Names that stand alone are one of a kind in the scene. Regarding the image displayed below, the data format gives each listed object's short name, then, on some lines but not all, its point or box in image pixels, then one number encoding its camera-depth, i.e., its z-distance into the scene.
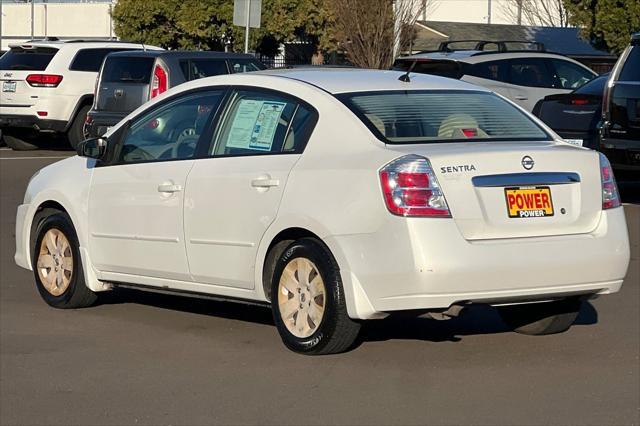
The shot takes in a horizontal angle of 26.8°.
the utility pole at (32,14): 55.24
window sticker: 8.02
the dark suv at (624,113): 14.37
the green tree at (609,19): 29.11
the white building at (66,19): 60.75
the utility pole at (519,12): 59.15
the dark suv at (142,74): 19.25
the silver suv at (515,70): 19.91
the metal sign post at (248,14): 23.61
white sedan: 7.09
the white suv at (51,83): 23.47
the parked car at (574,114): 15.57
